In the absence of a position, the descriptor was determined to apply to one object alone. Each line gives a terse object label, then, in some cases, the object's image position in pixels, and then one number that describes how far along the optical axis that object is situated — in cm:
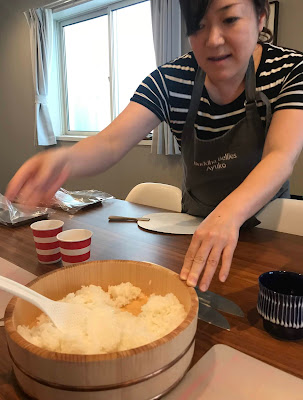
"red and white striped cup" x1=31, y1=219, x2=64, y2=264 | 90
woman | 71
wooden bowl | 39
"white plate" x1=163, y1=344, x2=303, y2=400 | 47
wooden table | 55
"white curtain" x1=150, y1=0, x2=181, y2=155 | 259
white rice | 46
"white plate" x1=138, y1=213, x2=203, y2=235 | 114
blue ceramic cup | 56
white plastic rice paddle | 48
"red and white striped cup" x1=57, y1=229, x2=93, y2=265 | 84
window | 327
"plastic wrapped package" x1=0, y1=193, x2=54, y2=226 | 124
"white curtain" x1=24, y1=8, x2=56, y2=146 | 353
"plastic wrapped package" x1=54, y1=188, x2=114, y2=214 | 144
